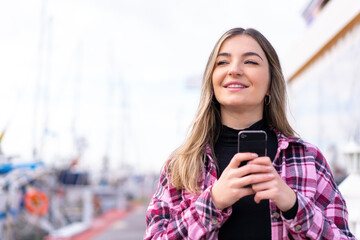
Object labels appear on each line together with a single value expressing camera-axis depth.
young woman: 1.06
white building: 3.47
